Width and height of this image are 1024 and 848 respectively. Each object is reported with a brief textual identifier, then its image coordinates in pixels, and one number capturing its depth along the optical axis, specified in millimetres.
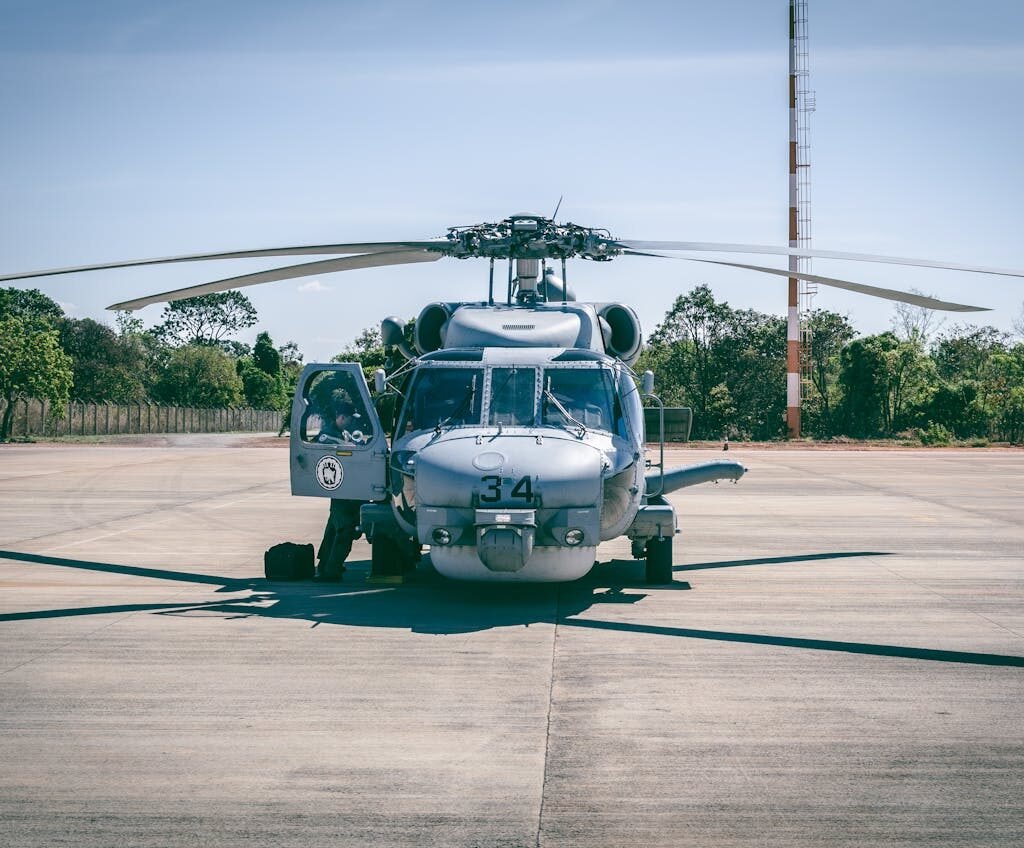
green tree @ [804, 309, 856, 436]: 74131
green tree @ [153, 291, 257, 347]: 125562
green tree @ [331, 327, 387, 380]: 61250
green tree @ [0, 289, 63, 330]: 111750
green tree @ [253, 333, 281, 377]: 109812
